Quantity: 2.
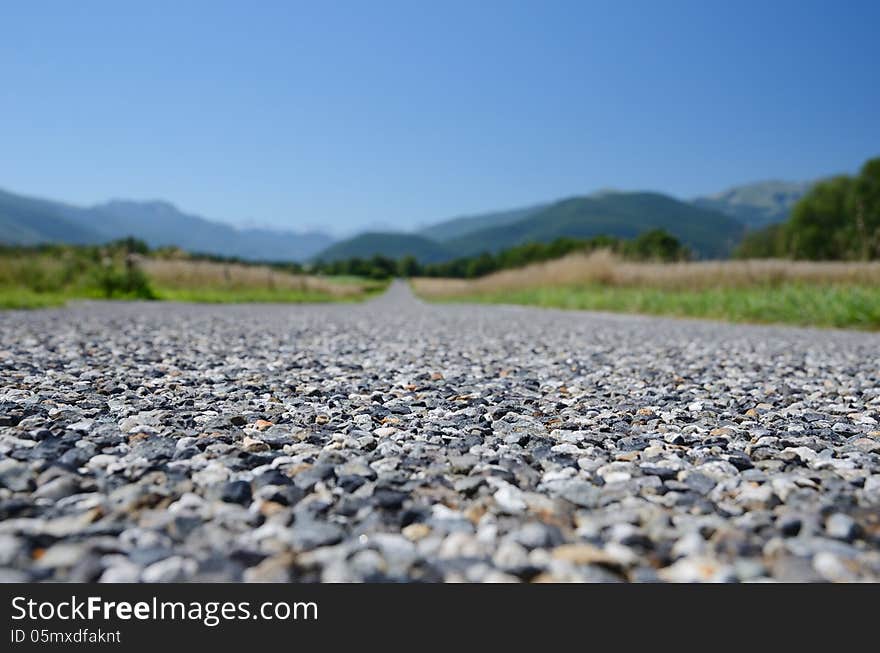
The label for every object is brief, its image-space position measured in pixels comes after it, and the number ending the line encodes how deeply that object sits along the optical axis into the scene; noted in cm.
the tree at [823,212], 5647
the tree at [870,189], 5472
